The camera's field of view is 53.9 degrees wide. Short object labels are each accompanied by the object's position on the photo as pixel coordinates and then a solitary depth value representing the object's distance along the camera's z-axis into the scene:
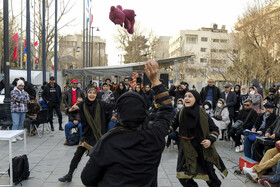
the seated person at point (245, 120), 7.86
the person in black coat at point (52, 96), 10.80
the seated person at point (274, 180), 4.75
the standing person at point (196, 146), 3.99
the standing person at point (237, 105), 10.77
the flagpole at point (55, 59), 17.79
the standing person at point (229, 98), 10.02
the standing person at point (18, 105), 8.66
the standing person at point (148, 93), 10.52
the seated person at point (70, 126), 8.34
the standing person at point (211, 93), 9.99
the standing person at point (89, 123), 4.98
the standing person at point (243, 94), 12.11
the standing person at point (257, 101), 10.47
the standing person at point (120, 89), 10.66
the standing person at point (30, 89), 10.94
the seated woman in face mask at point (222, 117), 8.93
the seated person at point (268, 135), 5.93
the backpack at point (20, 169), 5.10
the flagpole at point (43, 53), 15.15
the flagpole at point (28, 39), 12.40
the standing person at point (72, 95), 9.94
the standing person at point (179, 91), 10.00
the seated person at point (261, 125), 6.72
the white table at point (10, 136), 4.81
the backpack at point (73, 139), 8.38
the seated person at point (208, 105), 9.23
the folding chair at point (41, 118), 9.69
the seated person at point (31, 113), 9.77
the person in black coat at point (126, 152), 1.99
